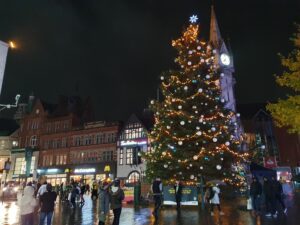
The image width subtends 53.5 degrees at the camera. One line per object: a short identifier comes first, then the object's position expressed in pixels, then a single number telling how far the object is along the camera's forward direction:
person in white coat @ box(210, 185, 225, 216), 15.69
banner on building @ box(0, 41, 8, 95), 9.45
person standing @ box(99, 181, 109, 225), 10.23
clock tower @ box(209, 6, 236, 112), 48.31
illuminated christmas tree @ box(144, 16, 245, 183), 19.97
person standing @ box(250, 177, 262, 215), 15.36
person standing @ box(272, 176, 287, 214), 14.87
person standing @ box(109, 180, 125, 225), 10.32
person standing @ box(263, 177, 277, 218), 14.48
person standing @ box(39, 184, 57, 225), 9.71
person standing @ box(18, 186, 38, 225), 8.73
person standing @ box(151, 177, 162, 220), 15.03
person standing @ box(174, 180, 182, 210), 18.88
